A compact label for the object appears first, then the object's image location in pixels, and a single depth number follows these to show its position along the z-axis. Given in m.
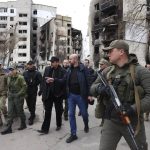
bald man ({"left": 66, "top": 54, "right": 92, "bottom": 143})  3.34
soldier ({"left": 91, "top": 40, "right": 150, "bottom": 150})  1.76
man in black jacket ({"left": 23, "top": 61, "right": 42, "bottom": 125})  4.25
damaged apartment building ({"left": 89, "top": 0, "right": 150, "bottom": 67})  21.34
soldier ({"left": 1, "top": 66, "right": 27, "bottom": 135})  3.85
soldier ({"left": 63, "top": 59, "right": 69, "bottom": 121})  4.36
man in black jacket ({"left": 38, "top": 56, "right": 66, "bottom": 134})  3.68
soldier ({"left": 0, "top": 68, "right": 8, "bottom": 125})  4.03
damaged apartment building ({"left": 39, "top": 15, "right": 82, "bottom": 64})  35.56
